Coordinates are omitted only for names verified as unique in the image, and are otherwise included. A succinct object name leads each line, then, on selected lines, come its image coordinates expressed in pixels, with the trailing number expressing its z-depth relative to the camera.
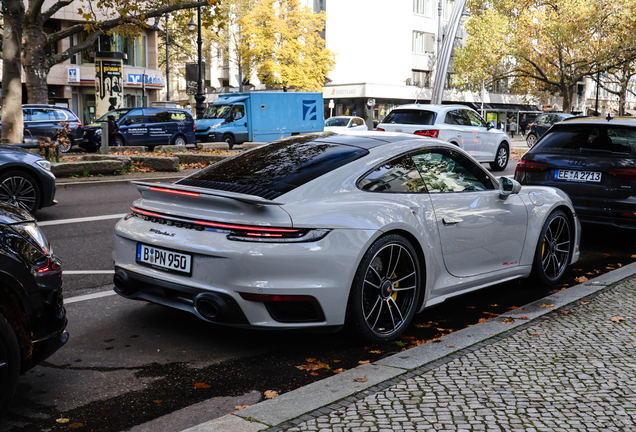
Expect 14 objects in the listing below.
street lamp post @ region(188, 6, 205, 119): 33.27
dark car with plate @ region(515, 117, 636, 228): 7.57
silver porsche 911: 3.96
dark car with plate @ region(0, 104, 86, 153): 23.15
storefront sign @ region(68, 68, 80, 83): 42.06
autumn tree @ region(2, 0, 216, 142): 15.54
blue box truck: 28.08
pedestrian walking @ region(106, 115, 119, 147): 25.00
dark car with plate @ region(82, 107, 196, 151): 25.16
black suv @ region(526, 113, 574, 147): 35.91
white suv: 16.91
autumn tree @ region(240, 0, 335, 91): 50.19
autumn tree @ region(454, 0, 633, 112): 43.84
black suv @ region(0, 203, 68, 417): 3.05
